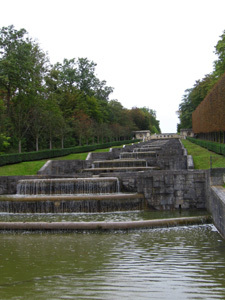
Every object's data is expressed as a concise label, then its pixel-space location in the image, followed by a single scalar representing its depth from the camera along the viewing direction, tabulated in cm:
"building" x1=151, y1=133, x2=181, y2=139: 10429
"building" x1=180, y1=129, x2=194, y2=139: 10132
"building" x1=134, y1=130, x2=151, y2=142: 10443
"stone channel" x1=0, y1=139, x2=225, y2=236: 1700
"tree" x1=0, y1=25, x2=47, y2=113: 3428
